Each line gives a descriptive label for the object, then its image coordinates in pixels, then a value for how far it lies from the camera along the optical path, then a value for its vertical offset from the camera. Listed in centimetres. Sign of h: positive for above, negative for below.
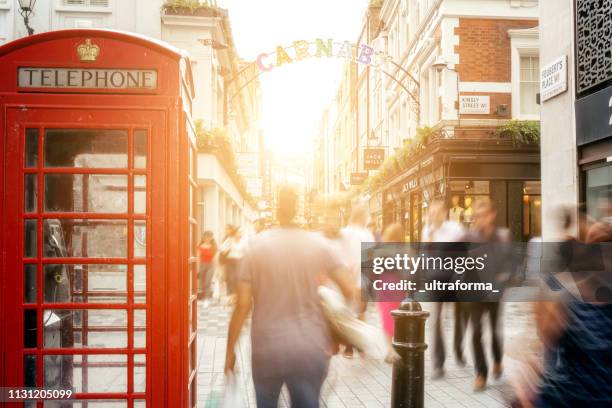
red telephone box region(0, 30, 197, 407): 383 +14
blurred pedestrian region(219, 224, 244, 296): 1363 -94
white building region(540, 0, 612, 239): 1002 +180
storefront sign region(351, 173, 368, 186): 3700 +191
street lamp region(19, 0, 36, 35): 1516 +501
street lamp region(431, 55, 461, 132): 2034 +461
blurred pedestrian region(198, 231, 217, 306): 1541 -132
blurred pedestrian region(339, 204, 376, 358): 856 -39
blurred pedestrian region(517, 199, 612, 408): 328 -68
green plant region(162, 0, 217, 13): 1967 +645
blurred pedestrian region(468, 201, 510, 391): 665 -110
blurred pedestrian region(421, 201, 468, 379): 729 -134
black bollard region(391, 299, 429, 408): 525 -121
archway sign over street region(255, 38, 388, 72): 1930 +503
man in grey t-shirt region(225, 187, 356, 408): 334 -52
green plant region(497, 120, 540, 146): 2034 +257
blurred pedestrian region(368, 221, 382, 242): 1125 -48
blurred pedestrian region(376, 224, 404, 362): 838 -96
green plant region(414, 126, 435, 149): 2151 +258
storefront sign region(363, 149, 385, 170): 2867 +237
